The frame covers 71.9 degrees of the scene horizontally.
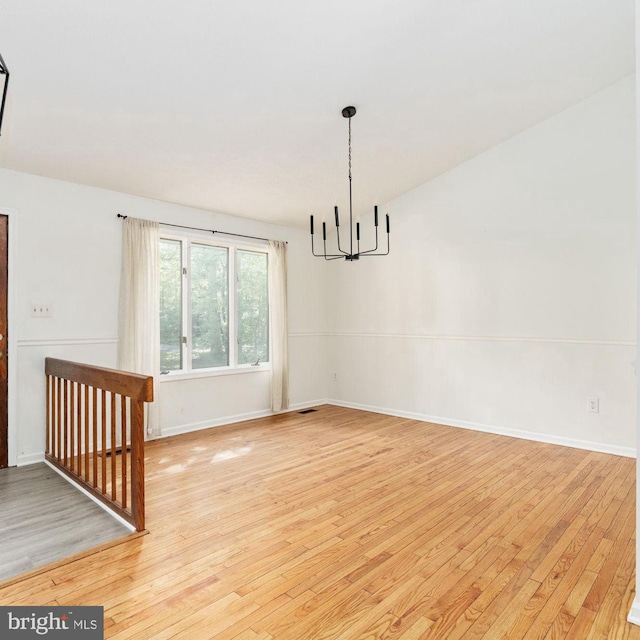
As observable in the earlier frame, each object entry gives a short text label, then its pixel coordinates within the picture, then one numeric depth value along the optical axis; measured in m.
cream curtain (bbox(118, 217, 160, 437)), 4.17
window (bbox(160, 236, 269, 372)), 4.62
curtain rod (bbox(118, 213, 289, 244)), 4.23
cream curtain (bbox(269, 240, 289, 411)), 5.46
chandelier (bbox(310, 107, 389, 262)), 3.52
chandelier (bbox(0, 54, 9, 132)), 1.41
